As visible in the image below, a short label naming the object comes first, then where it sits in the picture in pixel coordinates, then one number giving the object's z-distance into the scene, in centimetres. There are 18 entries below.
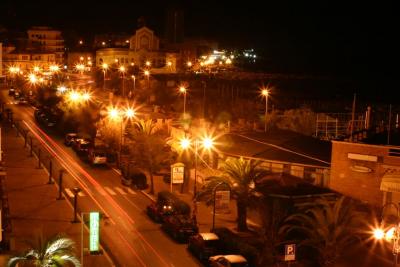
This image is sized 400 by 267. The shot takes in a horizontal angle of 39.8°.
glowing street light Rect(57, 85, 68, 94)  7731
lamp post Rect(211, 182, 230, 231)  2797
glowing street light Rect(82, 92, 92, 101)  6444
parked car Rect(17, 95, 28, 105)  7876
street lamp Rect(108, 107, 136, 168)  4832
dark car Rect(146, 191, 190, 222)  3058
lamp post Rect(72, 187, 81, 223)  2985
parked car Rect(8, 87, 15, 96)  8575
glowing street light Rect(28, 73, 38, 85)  8834
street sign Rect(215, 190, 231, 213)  2812
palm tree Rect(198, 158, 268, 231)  2952
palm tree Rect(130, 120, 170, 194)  3844
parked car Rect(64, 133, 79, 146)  5228
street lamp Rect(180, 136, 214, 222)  3691
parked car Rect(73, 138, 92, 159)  4747
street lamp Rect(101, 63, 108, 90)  8451
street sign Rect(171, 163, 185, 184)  3459
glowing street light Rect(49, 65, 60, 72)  10522
